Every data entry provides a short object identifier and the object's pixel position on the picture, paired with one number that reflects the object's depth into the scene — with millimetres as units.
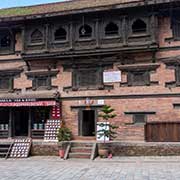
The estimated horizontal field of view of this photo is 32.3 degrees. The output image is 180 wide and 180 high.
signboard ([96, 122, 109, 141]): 16458
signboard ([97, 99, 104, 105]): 17906
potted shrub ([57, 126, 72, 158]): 16281
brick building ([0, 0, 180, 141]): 17031
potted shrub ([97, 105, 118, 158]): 15070
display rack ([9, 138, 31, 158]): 16297
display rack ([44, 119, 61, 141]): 17781
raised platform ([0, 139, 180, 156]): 14758
